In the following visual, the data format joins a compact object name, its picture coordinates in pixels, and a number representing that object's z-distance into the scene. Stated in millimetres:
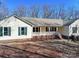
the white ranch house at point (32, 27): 9446
